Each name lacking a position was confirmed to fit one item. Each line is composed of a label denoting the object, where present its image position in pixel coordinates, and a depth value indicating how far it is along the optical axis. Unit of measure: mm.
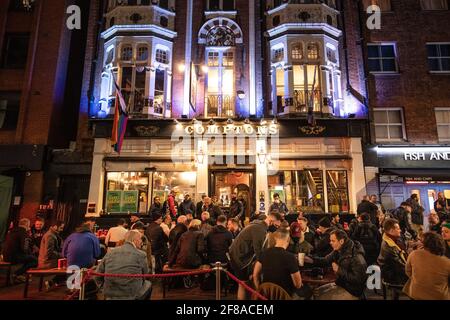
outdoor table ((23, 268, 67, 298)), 6883
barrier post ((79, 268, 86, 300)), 5609
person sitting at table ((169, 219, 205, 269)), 7801
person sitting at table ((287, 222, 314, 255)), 7285
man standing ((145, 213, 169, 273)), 8867
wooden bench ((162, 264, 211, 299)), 7549
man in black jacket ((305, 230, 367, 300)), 5109
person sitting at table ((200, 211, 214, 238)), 8930
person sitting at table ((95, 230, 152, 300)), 4969
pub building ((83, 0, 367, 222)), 14773
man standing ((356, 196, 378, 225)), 11044
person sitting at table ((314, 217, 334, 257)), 7133
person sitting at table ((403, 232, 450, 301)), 4516
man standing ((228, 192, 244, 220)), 12737
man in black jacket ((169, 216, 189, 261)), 8090
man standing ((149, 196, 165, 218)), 12844
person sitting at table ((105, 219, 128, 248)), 8811
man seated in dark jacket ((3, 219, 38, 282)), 9211
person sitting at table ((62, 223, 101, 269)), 7070
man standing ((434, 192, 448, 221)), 11102
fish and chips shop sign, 14859
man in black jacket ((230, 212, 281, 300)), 6418
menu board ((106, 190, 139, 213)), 14703
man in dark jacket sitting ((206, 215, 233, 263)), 7850
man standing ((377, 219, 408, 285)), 5867
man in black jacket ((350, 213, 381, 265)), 7230
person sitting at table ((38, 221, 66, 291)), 8258
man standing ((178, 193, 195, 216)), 12862
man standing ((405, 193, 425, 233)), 11867
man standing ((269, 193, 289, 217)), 13116
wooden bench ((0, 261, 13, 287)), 8938
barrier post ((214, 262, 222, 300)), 5683
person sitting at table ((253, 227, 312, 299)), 4625
